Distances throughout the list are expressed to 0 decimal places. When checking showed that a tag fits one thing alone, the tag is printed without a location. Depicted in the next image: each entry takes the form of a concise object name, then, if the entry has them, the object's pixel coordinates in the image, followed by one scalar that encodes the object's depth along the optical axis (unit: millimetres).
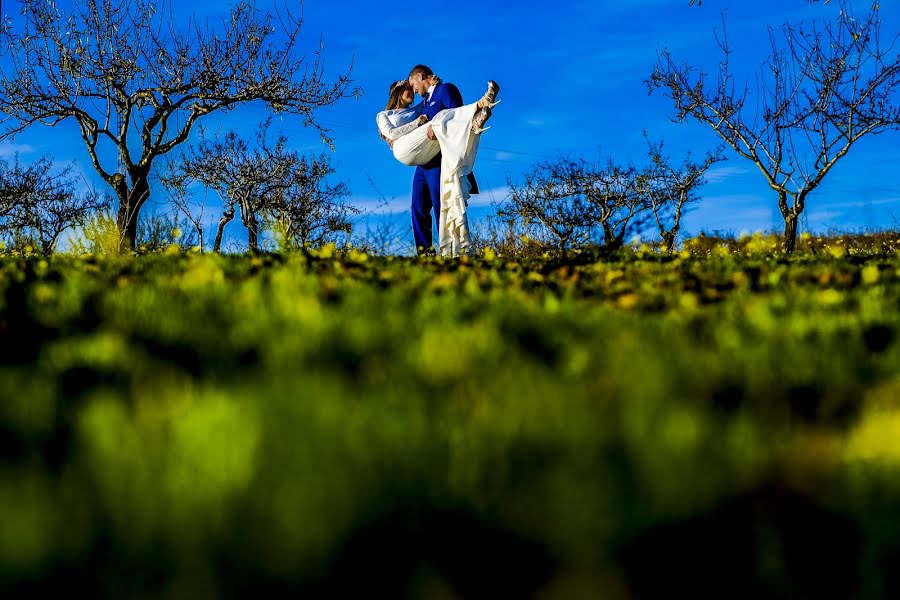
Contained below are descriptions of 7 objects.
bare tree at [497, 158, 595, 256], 27594
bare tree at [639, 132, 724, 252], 26078
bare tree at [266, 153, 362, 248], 28234
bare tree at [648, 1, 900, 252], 15778
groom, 8562
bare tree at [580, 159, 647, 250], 27109
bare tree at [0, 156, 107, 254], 32775
